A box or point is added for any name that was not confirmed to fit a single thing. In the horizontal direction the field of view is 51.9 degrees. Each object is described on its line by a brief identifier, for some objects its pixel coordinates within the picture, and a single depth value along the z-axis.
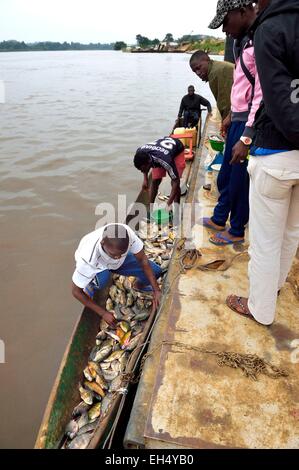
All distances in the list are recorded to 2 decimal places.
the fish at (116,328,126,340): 3.32
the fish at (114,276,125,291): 4.05
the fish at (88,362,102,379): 2.99
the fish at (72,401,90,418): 2.72
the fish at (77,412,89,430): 2.60
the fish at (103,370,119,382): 2.94
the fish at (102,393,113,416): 2.65
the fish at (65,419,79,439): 2.55
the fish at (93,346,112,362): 3.13
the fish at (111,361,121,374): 2.96
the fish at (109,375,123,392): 2.78
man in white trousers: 1.45
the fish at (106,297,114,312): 3.80
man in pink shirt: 2.41
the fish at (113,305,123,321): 3.63
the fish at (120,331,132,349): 3.19
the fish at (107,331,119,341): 3.31
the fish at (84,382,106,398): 2.83
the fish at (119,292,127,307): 3.85
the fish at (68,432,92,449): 2.43
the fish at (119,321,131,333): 3.37
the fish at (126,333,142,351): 3.02
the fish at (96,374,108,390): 2.89
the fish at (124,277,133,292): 3.99
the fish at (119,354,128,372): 2.95
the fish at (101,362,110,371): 3.04
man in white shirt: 2.84
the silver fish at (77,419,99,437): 2.54
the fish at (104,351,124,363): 3.08
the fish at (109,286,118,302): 3.96
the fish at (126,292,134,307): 3.79
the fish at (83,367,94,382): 2.95
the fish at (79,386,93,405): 2.78
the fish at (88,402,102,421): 2.66
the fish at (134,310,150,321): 3.49
